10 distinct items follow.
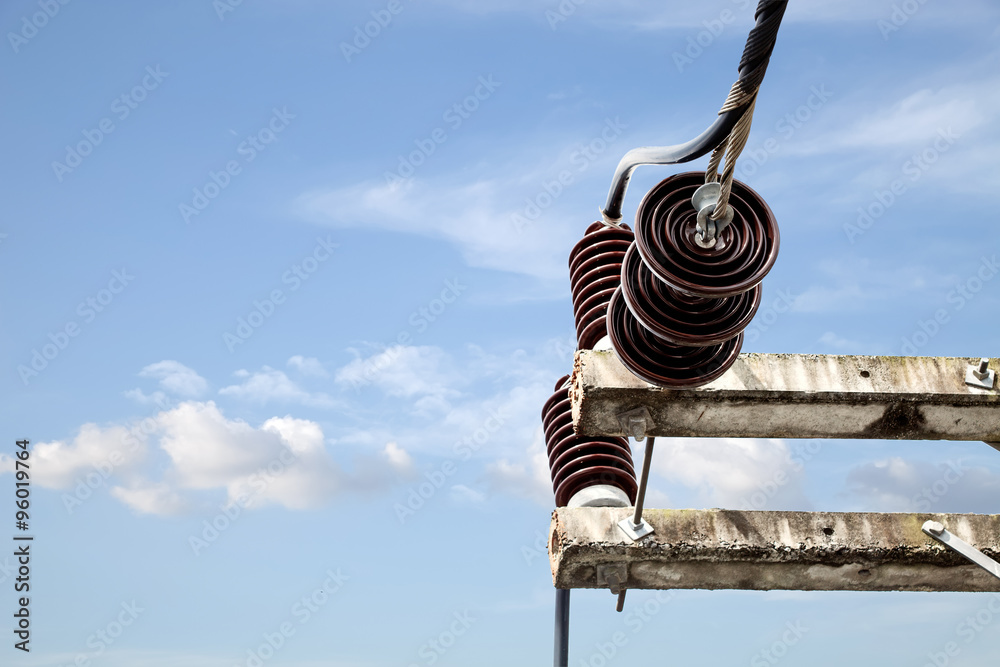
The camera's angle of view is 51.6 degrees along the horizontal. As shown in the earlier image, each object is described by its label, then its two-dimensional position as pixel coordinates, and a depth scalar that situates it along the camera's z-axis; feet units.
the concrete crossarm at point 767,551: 20.85
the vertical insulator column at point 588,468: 22.07
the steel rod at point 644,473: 20.47
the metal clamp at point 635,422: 20.25
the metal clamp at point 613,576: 21.38
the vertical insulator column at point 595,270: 22.97
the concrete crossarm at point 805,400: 20.33
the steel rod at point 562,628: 22.09
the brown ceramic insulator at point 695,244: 18.12
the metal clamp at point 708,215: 18.04
